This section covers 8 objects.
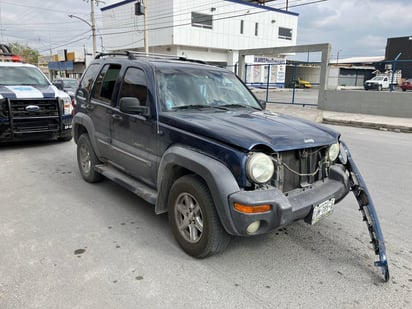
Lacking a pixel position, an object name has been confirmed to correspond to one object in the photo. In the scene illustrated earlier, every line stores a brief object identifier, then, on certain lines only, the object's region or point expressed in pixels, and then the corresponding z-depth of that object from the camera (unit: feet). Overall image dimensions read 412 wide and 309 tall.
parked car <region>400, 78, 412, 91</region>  68.04
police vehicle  24.54
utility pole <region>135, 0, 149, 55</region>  76.38
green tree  218.26
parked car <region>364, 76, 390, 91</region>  79.92
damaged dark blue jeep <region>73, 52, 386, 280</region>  9.16
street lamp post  101.30
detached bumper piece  9.71
